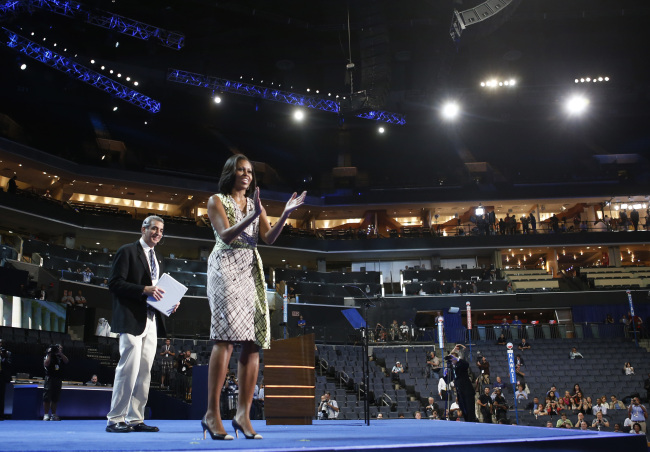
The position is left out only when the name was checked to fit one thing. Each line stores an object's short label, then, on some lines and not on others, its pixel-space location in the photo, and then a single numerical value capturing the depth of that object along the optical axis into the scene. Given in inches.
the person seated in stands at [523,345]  932.8
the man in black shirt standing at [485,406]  557.0
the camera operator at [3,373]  282.5
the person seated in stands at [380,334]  967.0
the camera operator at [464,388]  433.1
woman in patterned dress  133.6
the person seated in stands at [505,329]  983.8
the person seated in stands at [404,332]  977.5
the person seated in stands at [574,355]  885.8
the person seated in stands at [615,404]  703.4
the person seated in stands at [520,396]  716.7
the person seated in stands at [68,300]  798.6
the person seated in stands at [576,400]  694.5
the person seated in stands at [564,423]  573.6
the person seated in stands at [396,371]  793.2
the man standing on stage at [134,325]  166.9
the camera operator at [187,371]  549.3
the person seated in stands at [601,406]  651.7
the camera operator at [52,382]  323.9
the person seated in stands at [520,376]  757.9
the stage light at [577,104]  1381.4
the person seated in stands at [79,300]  817.3
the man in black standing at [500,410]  576.1
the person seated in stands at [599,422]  584.8
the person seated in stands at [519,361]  805.4
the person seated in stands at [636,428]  538.4
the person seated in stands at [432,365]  765.9
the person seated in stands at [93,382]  534.6
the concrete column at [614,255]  1326.0
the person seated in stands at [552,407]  652.7
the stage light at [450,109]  1401.0
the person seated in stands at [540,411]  650.8
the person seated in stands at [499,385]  671.0
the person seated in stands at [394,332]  976.7
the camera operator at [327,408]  596.7
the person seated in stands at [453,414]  533.3
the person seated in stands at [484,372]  611.8
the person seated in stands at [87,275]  901.2
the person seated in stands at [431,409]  625.6
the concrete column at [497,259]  1370.2
